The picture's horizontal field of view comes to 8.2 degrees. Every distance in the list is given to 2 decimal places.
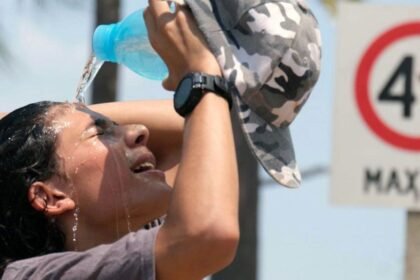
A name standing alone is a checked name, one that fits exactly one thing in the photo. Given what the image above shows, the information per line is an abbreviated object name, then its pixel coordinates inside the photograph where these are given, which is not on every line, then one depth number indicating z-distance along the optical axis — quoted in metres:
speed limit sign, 12.75
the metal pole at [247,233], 22.94
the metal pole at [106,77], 19.76
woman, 6.61
